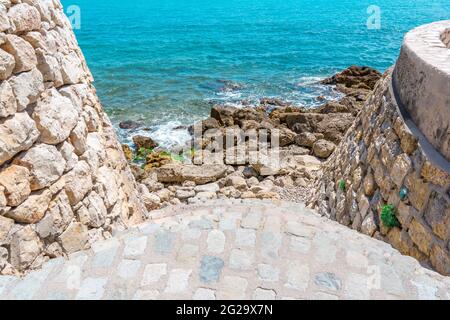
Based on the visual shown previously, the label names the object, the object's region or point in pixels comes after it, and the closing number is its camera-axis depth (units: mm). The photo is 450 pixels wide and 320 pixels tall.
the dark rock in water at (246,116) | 17148
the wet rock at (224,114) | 17031
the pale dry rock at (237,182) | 11375
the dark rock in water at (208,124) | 16922
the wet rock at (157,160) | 13727
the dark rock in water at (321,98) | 22156
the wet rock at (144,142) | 16016
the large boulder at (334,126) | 14664
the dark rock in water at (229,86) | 24695
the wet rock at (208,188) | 11359
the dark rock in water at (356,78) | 23609
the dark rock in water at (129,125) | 18625
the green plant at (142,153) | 15056
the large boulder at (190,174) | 11875
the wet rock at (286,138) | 14586
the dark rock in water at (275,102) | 21203
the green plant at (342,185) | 6844
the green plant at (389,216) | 4774
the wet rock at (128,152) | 14799
